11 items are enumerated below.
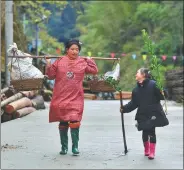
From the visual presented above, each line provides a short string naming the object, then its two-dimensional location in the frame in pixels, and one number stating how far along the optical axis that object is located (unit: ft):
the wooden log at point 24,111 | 53.76
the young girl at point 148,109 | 29.53
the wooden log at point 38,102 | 65.62
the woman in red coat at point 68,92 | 29.30
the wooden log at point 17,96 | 53.25
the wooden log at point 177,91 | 88.42
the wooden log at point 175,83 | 89.81
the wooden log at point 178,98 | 83.14
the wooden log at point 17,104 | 52.18
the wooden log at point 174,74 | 91.49
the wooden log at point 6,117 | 51.96
